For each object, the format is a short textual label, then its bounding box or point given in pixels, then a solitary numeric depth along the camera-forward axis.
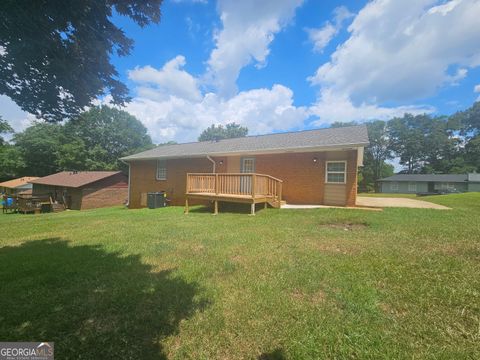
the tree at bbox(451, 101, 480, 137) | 48.84
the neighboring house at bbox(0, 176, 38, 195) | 36.59
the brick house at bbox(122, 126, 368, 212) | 9.71
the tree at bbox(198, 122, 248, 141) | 45.81
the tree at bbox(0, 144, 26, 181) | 39.37
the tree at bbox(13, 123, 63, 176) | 38.53
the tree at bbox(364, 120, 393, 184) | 48.88
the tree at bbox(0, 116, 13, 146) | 22.82
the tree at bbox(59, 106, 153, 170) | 33.41
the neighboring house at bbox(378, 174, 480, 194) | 36.22
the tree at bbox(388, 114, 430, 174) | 48.19
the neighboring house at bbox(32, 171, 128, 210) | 22.44
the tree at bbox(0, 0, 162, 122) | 3.00
